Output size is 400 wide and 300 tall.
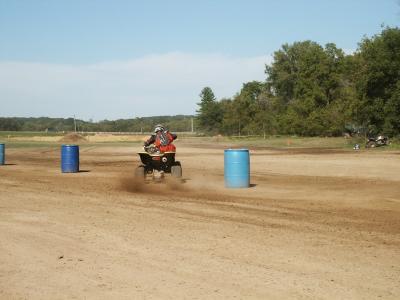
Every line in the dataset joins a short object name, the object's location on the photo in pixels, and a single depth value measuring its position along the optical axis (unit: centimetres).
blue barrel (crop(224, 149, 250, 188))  1686
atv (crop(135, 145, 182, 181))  1762
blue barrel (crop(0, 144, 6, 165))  2880
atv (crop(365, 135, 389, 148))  4822
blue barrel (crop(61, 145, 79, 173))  2358
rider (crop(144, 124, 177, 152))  1772
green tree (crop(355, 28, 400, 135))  5044
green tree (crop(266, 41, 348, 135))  8225
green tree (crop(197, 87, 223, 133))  12988
